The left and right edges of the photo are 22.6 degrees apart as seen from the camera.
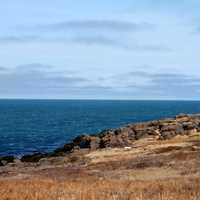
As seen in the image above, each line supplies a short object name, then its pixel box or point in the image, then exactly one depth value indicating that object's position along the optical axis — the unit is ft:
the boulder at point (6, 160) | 202.18
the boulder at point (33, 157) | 204.79
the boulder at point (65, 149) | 218.57
